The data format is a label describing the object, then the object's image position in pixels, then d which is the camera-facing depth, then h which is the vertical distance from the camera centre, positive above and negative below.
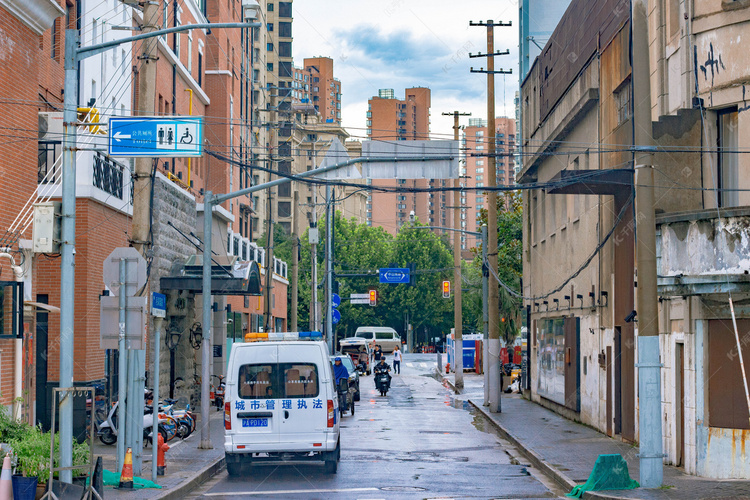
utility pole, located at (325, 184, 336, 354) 50.76 +0.90
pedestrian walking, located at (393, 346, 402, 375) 59.47 -3.78
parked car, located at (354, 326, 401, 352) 80.88 -2.99
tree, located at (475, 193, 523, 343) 53.81 +3.15
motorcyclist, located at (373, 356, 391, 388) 41.56 -2.98
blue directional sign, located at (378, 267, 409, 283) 68.94 +1.97
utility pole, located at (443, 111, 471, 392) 45.00 +0.51
